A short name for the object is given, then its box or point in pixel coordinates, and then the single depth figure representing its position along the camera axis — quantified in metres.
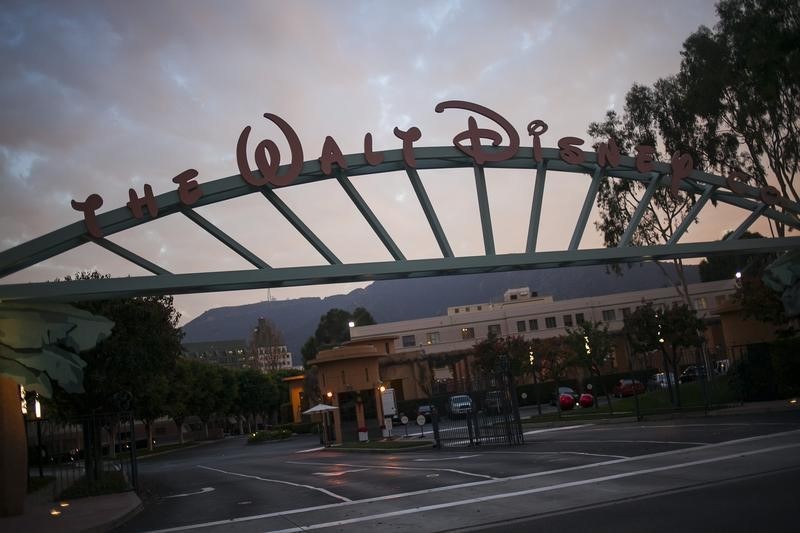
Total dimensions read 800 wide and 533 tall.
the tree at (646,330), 32.28
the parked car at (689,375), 49.52
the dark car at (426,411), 56.47
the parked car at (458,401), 48.49
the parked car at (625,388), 50.34
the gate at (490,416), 25.92
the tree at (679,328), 32.22
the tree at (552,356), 43.47
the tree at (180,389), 64.00
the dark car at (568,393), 48.27
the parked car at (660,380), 48.49
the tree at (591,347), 41.50
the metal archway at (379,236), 15.99
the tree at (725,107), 31.59
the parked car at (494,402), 26.30
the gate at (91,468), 21.92
